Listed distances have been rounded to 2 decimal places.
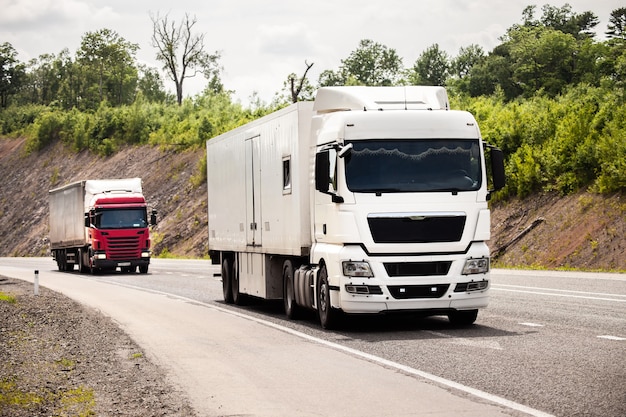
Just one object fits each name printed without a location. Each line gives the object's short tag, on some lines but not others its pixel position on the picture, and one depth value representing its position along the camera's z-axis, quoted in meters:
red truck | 45.16
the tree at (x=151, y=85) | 145.15
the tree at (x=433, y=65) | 128.25
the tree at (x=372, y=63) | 119.75
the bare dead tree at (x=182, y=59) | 100.69
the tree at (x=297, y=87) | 74.88
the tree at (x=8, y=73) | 132.25
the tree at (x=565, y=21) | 109.62
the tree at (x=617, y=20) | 96.12
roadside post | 29.31
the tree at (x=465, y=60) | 122.81
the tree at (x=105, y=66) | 120.75
